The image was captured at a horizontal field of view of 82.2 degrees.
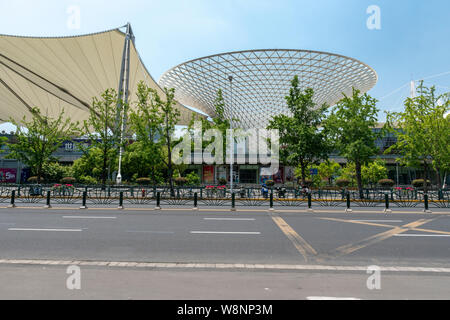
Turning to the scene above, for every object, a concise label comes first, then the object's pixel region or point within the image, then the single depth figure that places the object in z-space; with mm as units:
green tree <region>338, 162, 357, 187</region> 44122
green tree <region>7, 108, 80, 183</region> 26891
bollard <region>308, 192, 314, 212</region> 14816
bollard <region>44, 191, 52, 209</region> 14731
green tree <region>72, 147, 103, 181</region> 30091
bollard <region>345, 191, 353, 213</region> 14398
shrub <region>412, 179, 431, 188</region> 42419
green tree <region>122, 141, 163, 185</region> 34781
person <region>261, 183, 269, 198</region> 21266
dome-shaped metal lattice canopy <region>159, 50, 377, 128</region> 44781
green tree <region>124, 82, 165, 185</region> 22328
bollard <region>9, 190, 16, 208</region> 14926
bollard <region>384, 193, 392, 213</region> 14219
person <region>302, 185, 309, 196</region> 21359
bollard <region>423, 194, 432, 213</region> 14039
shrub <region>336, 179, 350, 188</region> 41625
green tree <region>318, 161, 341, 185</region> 45875
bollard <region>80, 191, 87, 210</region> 14629
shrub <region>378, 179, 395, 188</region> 38003
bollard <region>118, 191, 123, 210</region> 14695
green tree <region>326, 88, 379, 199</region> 22750
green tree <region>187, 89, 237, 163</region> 29631
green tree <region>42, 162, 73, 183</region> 37406
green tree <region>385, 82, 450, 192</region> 24125
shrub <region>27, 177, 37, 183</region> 36650
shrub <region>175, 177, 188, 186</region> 35594
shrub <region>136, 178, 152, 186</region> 35188
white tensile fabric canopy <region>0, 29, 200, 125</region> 35062
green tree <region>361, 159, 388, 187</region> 42500
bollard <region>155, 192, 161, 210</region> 14954
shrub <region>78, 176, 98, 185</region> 32241
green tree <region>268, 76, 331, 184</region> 22672
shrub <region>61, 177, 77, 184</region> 32731
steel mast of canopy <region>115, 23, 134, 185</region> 36344
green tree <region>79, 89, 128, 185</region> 26414
